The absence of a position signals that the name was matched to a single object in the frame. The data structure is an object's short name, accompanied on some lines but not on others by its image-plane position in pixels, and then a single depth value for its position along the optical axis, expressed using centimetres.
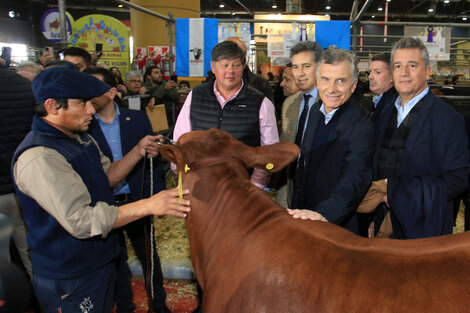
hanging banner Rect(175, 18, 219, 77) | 524
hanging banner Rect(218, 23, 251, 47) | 552
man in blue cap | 190
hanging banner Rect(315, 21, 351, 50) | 518
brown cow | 139
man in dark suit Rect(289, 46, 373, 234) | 226
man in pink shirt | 314
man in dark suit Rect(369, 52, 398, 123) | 367
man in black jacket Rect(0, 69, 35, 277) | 290
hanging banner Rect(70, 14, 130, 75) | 1082
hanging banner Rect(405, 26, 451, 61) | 553
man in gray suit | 364
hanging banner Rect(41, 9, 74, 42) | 1193
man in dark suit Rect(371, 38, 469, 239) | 236
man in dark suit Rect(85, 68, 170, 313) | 319
